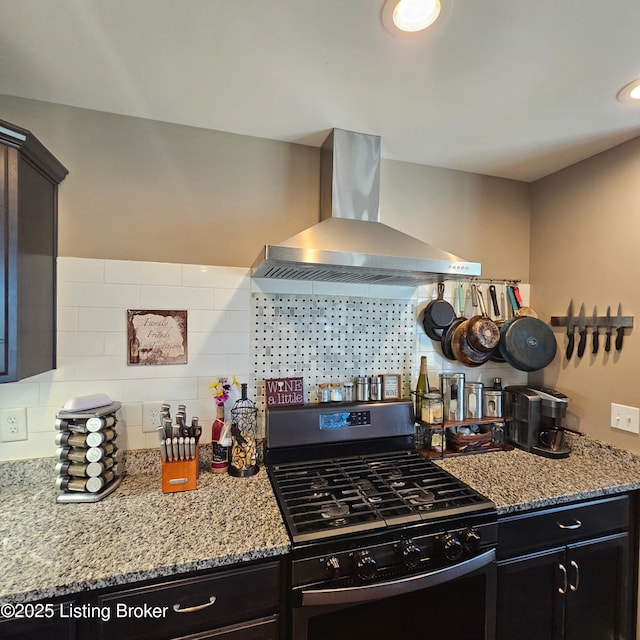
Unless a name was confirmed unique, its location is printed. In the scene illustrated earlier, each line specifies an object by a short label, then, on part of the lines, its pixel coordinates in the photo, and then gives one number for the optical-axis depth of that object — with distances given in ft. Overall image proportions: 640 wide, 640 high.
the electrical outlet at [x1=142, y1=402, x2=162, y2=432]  4.99
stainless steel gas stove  3.50
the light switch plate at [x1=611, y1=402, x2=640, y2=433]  5.28
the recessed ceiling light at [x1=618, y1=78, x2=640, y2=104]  4.23
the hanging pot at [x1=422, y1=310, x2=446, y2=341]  6.26
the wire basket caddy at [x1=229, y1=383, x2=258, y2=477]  4.93
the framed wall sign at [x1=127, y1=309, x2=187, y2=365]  4.96
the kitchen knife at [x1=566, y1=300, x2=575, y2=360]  6.23
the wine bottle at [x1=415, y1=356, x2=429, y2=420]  6.10
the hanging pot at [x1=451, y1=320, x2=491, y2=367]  6.06
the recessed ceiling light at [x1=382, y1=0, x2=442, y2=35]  3.20
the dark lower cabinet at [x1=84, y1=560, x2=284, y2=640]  3.08
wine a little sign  5.46
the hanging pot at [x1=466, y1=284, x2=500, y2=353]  5.89
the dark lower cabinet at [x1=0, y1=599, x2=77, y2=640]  2.87
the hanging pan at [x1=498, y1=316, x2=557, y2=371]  6.18
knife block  4.41
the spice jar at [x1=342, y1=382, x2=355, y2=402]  5.86
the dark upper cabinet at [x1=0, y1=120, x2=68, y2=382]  3.75
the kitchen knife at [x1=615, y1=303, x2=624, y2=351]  5.49
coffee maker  5.97
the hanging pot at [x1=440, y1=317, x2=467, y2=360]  6.26
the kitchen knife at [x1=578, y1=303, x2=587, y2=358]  6.03
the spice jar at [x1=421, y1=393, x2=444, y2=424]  5.83
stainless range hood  4.12
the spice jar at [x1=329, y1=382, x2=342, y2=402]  5.73
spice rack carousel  4.20
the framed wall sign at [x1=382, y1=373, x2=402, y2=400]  6.02
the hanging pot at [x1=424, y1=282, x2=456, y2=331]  6.23
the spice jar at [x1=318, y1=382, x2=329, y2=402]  5.71
